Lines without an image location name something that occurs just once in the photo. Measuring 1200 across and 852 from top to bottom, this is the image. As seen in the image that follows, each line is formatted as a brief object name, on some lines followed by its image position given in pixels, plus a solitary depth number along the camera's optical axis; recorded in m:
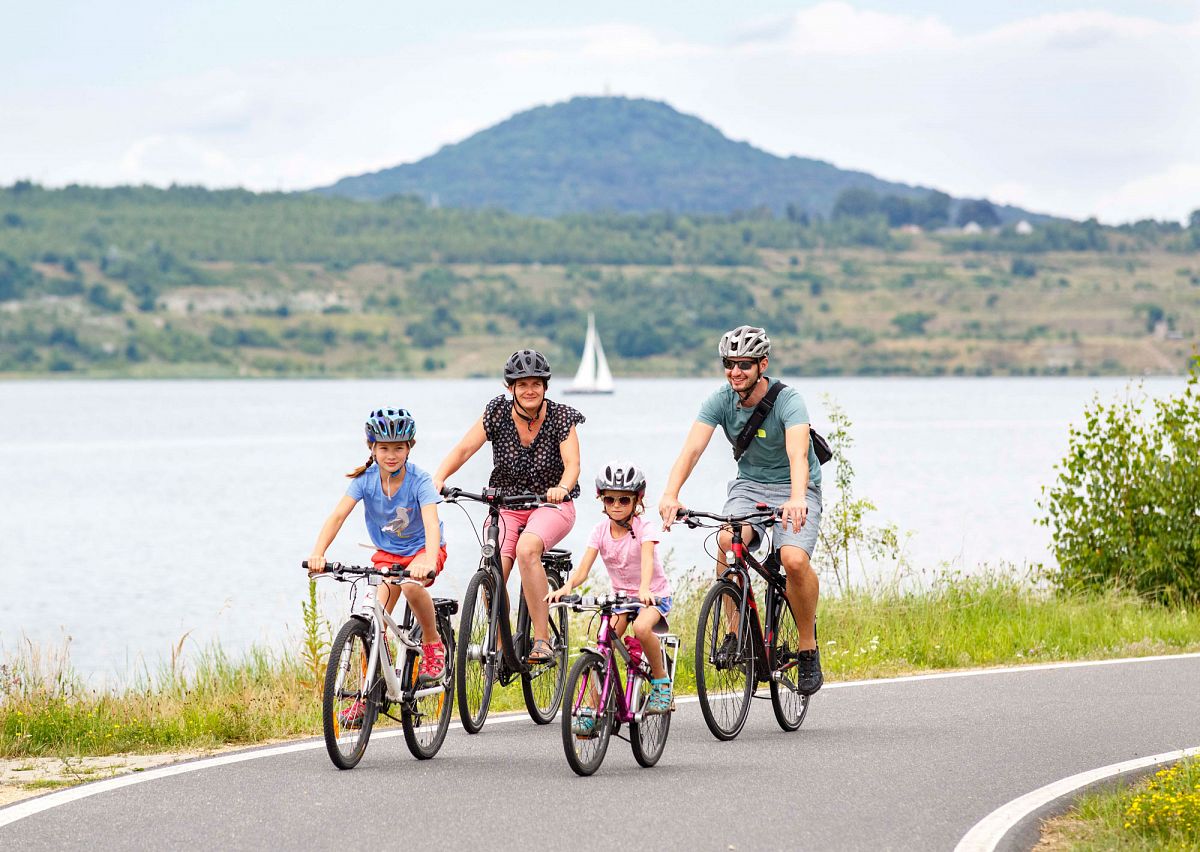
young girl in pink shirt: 17.23
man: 18.67
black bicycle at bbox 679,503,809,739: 18.36
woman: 19.03
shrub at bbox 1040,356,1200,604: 31.58
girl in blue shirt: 17.37
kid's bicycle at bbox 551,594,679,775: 16.36
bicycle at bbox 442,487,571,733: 18.50
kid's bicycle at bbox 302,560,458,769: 16.41
